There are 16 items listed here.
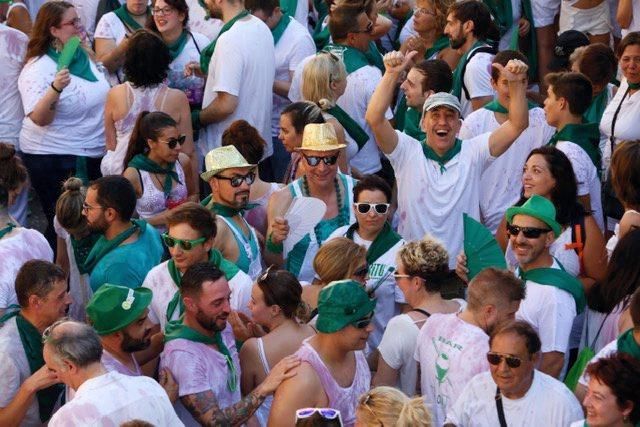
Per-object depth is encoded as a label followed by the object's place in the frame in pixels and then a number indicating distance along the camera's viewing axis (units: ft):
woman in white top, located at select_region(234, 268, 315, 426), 42.93
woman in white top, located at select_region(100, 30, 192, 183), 58.59
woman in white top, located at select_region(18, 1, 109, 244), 62.03
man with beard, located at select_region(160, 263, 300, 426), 40.73
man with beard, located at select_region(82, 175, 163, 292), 48.44
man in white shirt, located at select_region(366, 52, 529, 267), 52.19
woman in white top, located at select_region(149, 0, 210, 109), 63.62
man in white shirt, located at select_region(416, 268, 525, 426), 40.81
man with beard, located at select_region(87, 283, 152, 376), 40.98
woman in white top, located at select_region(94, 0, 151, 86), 67.62
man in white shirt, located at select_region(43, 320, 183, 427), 37.29
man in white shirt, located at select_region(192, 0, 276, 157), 61.72
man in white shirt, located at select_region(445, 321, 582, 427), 37.99
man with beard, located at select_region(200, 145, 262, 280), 50.52
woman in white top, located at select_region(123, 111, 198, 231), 54.75
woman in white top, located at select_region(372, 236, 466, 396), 42.88
